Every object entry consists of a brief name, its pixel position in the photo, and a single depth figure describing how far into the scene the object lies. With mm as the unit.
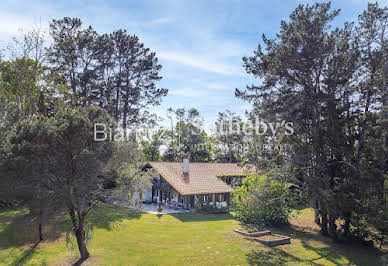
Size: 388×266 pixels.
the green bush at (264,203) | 20297
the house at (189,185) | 27703
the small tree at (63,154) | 11773
